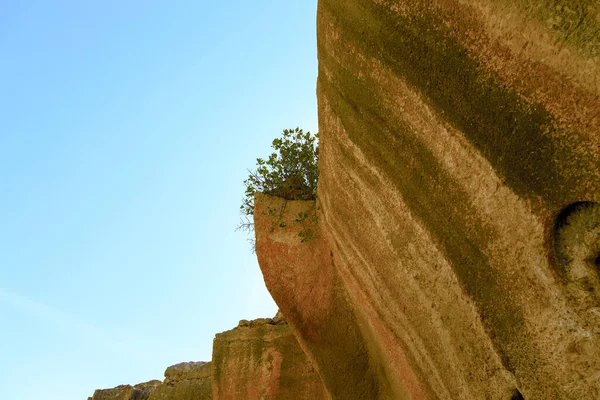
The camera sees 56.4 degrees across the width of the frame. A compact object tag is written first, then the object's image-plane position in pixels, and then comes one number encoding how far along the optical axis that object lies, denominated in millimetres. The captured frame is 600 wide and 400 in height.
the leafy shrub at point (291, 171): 6820
